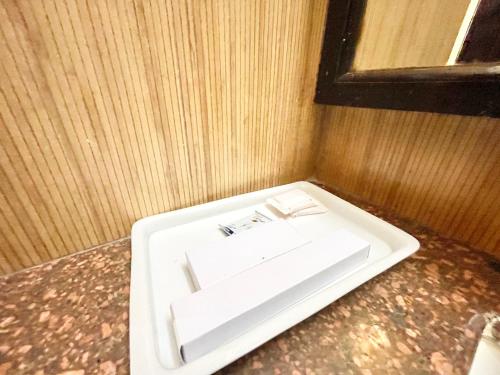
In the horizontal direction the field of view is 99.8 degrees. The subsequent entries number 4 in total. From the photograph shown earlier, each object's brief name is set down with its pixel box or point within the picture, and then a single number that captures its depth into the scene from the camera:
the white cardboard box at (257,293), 0.22
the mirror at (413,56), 0.30
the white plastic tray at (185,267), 0.22
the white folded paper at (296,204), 0.48
